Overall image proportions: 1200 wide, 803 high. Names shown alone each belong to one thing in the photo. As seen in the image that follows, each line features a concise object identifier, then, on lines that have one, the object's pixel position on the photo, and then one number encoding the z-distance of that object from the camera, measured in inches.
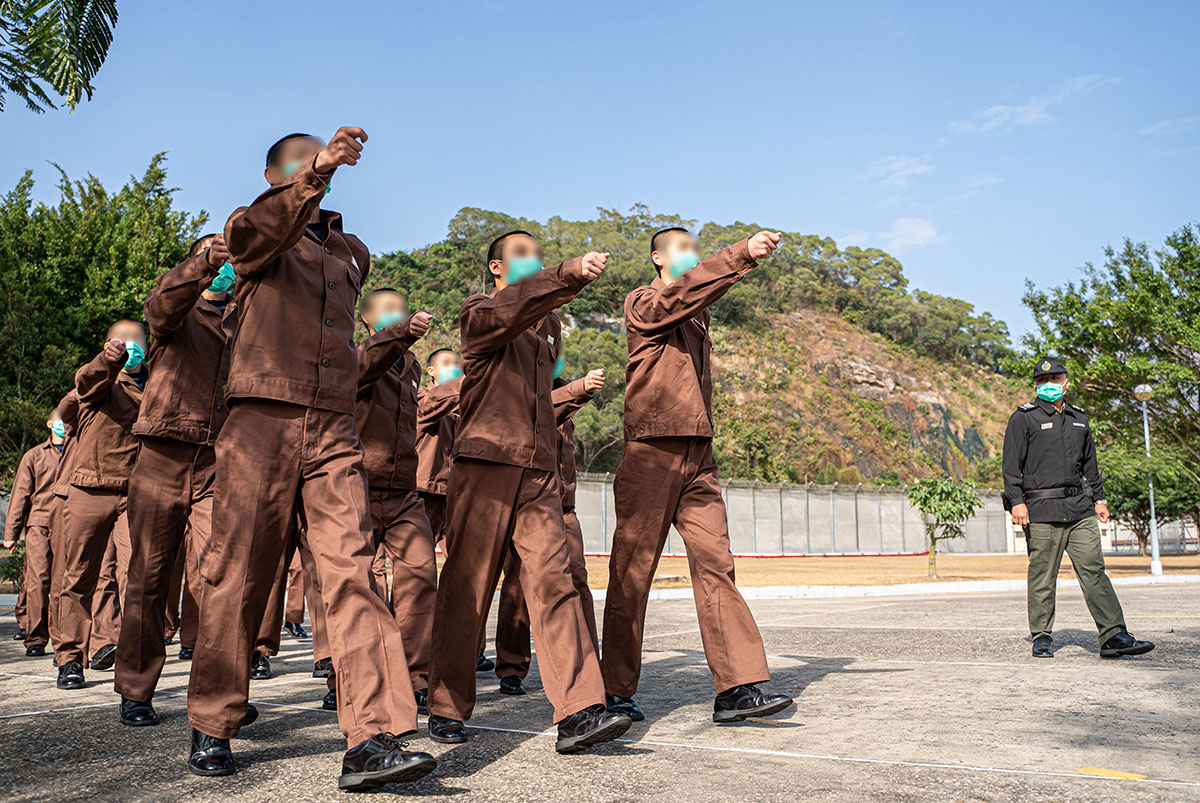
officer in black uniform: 290.8
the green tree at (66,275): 729.6
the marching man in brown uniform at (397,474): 215.0
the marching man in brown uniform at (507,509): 166.1
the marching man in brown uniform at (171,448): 197.6
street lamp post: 910.3
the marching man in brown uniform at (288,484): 144.8
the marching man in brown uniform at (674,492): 187.8
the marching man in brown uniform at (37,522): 351.3
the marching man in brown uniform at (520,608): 243.3
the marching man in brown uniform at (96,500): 264.4
